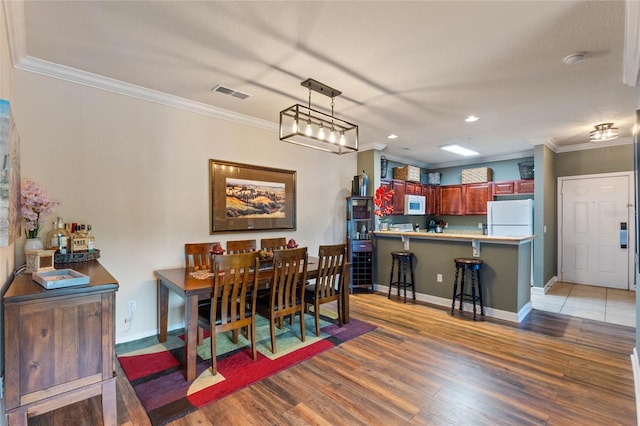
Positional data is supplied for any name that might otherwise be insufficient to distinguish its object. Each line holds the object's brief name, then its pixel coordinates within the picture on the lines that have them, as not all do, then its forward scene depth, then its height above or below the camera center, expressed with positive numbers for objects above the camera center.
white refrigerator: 5.46 -0.09
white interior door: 5.18 -0.32
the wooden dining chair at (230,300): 2.46 -0.76
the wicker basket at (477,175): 6.46 +0.86
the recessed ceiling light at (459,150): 5.59 +1.27
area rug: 2.14 -1.35
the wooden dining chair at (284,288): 2.86 -0.76
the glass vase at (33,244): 2.25 -0.23
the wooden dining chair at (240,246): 3.71 -0.42
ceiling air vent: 3.08 +1.31
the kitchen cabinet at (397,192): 6.16 +0.46
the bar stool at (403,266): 4.64 -0.85
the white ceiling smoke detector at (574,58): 2.38 +1.28
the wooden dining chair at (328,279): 3.26 -0.77
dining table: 2.39 -0.72
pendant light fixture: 2.80 +1.26
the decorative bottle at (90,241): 2.64 -0.24
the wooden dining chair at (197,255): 3.33 -0.48
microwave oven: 6.49 +0.20
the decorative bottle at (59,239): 2.50 -0.22
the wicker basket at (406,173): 6.44 +0.89
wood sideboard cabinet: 1.51 -0.73
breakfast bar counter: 3.76 -0.74
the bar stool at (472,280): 3.87 -0.90
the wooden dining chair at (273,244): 4.01 -0.42
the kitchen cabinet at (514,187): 5.87 +0.53
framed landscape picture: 3.68 +0.22
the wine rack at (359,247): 5.14 -0.60
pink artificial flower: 2.24 +0.06
